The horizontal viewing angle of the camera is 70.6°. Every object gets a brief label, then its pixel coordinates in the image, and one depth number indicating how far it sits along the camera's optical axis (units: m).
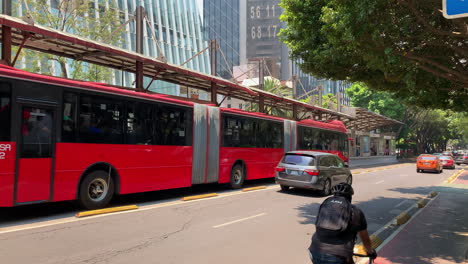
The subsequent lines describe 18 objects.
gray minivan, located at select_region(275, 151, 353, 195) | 11.68
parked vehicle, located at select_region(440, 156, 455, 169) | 30.73
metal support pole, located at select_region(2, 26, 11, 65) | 8.64
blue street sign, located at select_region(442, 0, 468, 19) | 3.34
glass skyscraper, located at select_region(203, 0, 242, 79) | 92.50
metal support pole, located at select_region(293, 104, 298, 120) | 22.99
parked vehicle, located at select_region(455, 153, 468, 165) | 40.20
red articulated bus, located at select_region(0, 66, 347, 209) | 6.98
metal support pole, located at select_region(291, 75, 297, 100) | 30.34
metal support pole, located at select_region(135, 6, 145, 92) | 15.25
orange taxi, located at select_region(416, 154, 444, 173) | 24.86
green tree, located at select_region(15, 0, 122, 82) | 19.19
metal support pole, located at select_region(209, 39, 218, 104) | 19.48
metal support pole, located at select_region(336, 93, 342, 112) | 33.29
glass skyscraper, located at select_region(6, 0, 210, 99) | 41.31
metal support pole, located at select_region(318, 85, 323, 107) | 33.21
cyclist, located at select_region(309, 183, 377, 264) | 3.06
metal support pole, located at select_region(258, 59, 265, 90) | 26.27
